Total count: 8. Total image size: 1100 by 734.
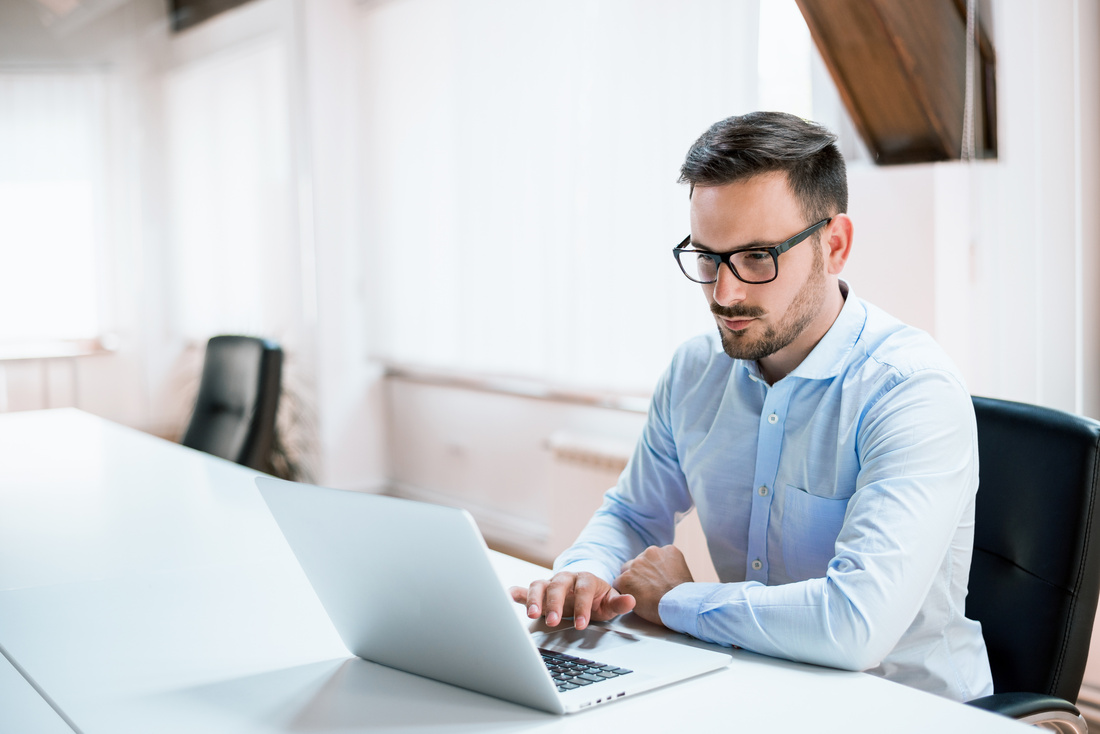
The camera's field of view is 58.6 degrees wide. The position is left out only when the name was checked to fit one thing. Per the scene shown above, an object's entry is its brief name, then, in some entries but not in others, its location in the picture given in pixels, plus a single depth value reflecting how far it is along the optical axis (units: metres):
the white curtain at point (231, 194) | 5.31
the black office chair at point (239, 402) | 2.69
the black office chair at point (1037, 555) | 1.24
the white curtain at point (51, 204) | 4.88
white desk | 0.99
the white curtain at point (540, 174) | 3.25
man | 1.18
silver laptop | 0.95
